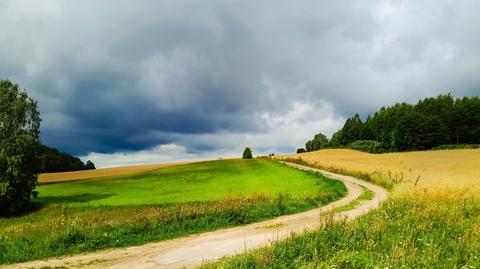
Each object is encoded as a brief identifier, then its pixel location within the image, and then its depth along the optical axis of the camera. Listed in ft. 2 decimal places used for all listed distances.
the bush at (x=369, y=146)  471.05
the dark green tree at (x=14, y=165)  146.92
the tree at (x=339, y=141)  640.13
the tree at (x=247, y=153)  389.39
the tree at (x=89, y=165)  496.23
